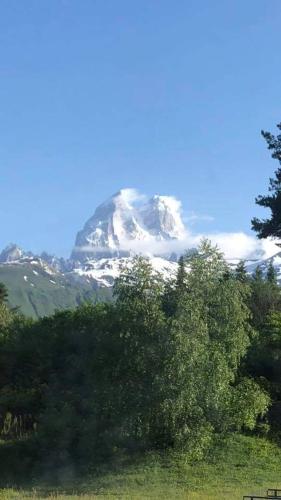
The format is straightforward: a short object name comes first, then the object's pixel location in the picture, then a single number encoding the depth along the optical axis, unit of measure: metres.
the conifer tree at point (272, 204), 28.70
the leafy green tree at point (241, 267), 93.04
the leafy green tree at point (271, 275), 104.00
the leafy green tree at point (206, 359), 31.84
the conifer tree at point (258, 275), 105.31
